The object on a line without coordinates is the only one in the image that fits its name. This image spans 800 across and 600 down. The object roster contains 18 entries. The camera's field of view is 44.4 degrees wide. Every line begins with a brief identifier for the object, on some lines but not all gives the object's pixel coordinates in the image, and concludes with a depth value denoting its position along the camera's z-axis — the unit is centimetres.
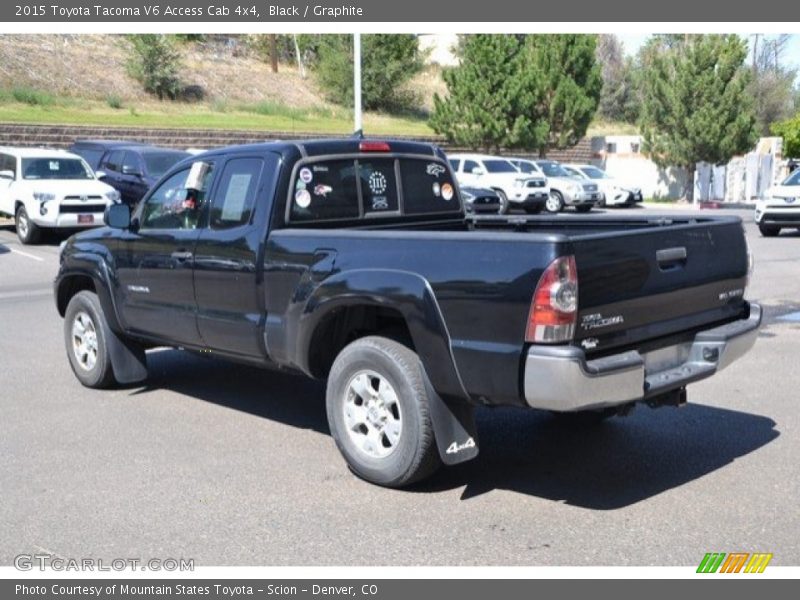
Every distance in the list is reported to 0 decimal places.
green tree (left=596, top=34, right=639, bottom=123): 6894
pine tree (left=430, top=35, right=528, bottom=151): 3859
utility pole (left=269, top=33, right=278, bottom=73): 5122
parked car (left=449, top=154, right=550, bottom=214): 2981
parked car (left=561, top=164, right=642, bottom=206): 3359
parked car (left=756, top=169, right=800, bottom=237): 2134
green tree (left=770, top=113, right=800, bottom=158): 4547
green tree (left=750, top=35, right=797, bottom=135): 6812
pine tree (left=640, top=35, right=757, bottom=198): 3531
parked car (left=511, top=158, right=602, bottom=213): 3133
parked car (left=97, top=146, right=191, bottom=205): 2142
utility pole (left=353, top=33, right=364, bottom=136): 2623
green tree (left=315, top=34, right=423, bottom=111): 4772
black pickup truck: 487
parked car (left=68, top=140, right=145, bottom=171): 2402
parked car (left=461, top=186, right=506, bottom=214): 2698
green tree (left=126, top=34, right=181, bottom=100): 4088
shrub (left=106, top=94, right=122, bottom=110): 3791
